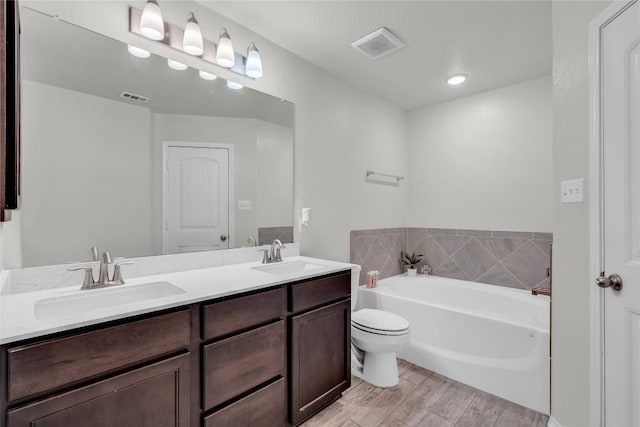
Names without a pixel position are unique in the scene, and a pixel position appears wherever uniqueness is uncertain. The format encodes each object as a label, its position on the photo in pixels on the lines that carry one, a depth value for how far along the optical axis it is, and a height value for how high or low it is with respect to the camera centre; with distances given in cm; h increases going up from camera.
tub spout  267 -66
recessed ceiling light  284 +126
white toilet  212 -87
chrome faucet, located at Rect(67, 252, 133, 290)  143 -29
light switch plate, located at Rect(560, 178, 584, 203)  146 +12
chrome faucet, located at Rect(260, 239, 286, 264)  220 -27
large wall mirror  142 +33
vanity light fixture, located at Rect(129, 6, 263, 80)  163 +101
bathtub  198 -88
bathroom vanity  95 -58
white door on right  120 +2
